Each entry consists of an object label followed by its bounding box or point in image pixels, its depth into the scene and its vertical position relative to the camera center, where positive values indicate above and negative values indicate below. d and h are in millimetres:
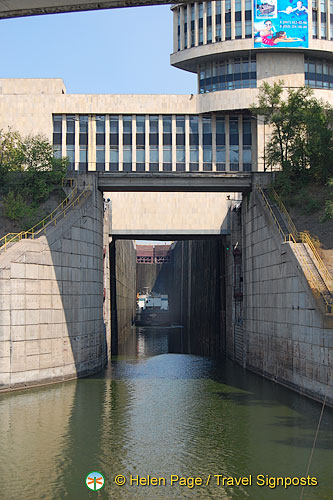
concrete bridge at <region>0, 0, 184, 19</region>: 17203 +9034
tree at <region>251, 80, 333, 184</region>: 49312 +14601
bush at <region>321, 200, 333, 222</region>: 38344 +5765
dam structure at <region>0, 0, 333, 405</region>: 36219 +7276
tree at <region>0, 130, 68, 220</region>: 47053 +10572
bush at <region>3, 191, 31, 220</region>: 46312 +7458
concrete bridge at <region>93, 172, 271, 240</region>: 59094 +8782
